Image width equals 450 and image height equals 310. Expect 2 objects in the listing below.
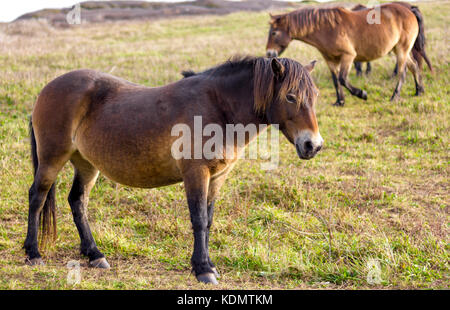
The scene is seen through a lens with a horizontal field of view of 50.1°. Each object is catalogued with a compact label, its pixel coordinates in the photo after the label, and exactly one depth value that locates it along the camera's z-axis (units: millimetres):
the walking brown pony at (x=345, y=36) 11250
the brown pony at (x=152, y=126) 4281
